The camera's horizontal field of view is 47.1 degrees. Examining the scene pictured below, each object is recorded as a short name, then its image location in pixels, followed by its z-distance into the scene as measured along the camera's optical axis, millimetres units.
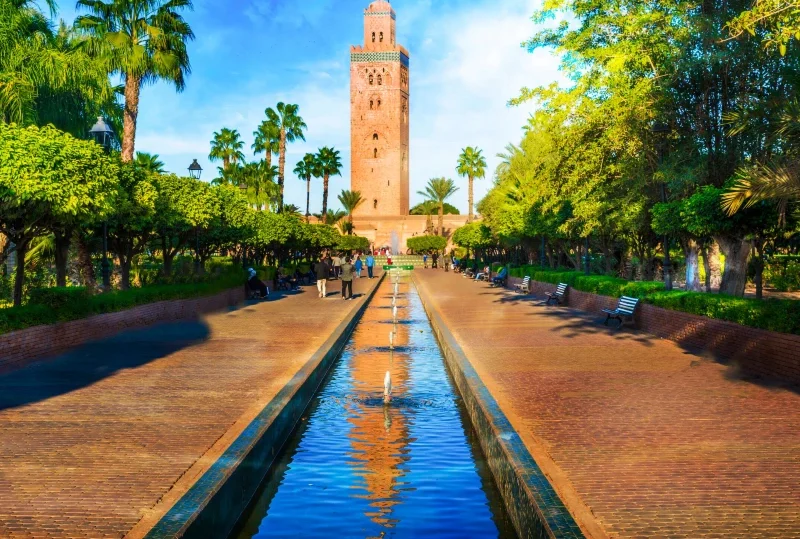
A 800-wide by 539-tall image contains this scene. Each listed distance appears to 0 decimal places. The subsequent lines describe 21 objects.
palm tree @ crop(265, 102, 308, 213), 60312
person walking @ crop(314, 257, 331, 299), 31938
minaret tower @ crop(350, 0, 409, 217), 119312
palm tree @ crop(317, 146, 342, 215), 91562
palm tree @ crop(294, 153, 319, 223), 90500
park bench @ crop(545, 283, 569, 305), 28562
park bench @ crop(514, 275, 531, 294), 36969
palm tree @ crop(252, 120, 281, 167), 61312
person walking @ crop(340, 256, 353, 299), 30609
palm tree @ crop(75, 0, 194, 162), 26531
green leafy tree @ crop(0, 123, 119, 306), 14820
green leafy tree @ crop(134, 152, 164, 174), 44075
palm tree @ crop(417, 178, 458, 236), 109438
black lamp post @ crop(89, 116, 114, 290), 19527
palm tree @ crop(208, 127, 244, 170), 67125
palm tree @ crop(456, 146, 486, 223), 102562
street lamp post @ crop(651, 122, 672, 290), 20000
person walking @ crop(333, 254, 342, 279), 54700
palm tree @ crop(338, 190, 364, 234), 115938
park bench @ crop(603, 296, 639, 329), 19984
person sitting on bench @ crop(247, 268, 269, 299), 31516
